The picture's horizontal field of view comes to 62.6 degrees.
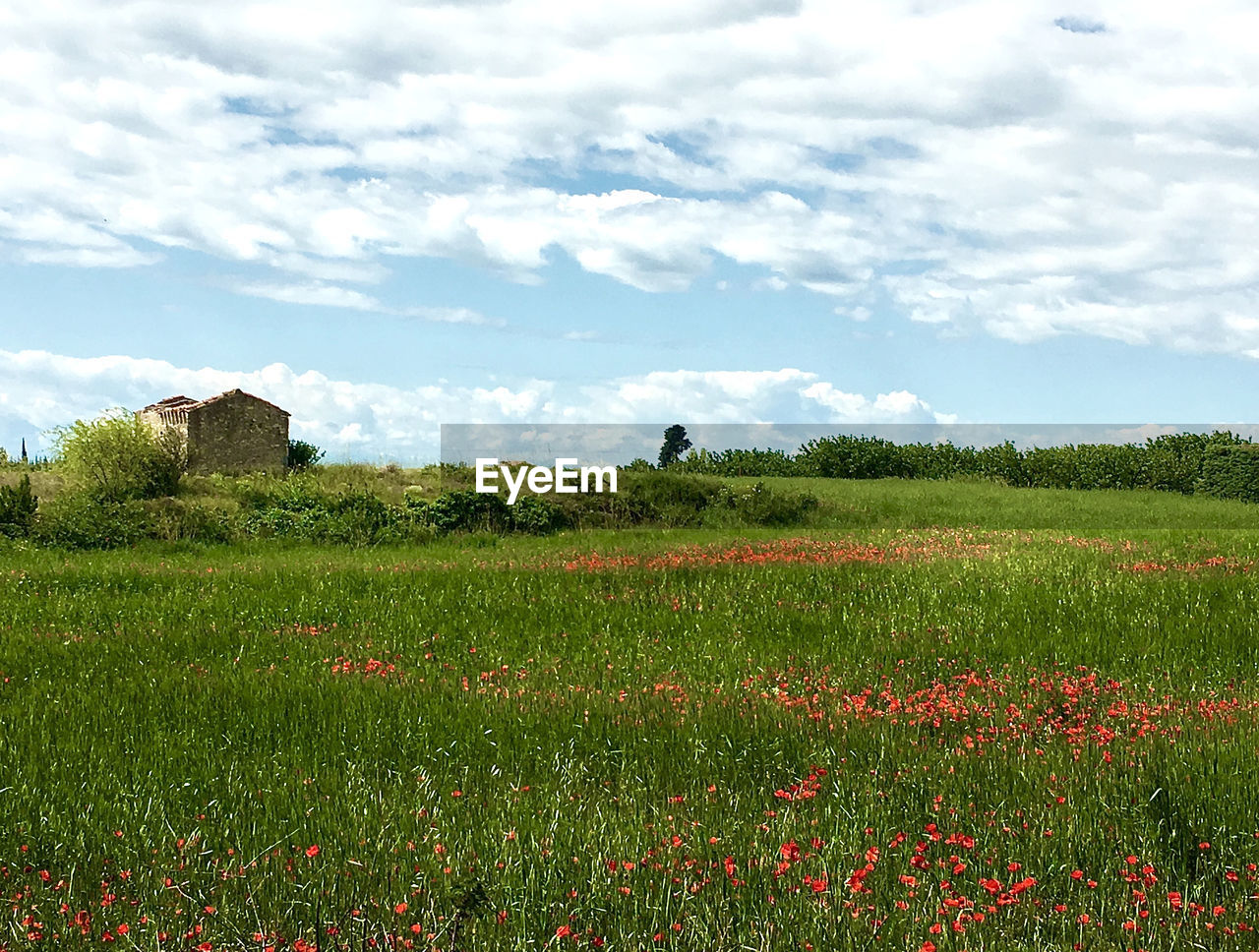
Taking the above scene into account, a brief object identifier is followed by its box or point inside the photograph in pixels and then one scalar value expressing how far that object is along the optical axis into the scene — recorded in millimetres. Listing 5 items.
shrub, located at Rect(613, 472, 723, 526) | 27781
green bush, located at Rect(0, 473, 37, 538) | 21938
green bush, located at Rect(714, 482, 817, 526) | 28531
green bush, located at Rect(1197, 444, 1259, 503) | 42531
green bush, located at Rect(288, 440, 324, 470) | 44531
